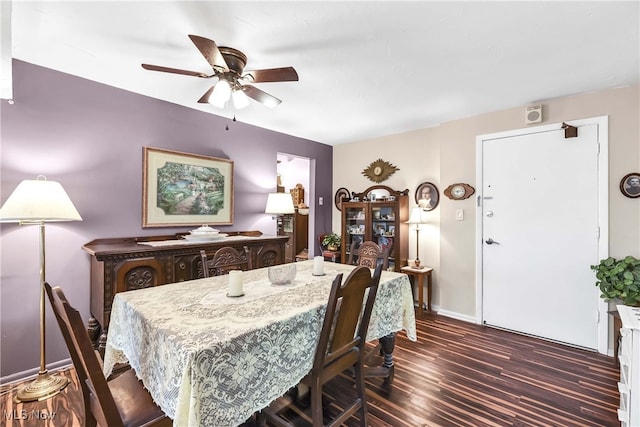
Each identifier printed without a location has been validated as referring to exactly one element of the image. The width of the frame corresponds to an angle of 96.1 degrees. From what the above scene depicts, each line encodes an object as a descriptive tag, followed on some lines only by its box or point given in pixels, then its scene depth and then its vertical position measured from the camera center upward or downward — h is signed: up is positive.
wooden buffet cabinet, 2.13 -0.43
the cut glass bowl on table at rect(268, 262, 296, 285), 1.81 -0.39
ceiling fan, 1.73 +0.87
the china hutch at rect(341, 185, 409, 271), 3.87 -0.11
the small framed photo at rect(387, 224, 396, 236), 4.00 -0.24
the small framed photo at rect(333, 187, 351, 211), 4.71 +0.28
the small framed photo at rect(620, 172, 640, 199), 2.46 +0.25
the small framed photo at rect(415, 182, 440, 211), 3.76 +0.23
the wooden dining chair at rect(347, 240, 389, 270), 2.67 -0.39
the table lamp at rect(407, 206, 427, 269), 3.72 -0.06
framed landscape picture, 2.82 +0.25
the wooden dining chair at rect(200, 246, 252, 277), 2.17 -0.40
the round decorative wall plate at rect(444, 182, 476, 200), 3.36 +0.27
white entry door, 2.69 -0.18
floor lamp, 1.81 -0.02
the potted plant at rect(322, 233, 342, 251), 4.46 -0.45
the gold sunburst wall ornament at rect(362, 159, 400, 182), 4.22 +0.64
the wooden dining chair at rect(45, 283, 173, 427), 1.00 -0.75
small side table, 3.48 -0.78
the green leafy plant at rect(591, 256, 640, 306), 2.24 -0.53
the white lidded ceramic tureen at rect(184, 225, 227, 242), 2.78 -0.22
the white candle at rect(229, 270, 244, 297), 1.56 -0.39
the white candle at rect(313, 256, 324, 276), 2.10 -0.40
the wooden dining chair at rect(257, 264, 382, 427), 1.35 -0.67
